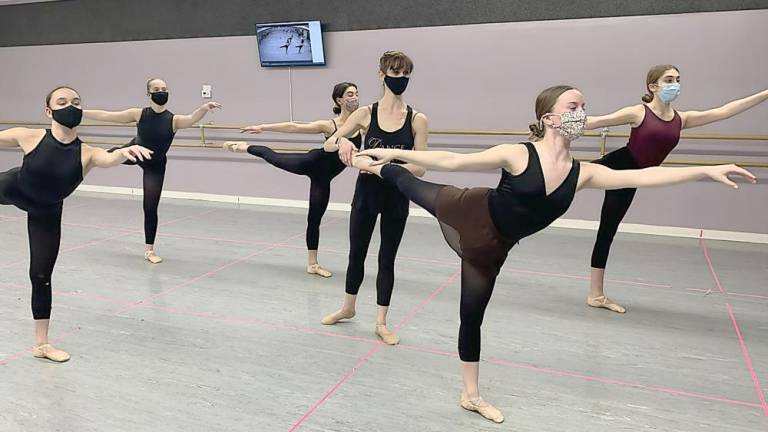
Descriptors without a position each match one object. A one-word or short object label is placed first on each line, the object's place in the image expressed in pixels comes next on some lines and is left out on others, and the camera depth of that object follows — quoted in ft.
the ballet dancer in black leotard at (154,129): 14.33
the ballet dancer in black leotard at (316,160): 12.21
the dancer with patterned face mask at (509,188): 6.67
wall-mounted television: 20.99
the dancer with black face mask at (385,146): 9.25
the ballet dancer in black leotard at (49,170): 8.70
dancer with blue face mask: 10.39
